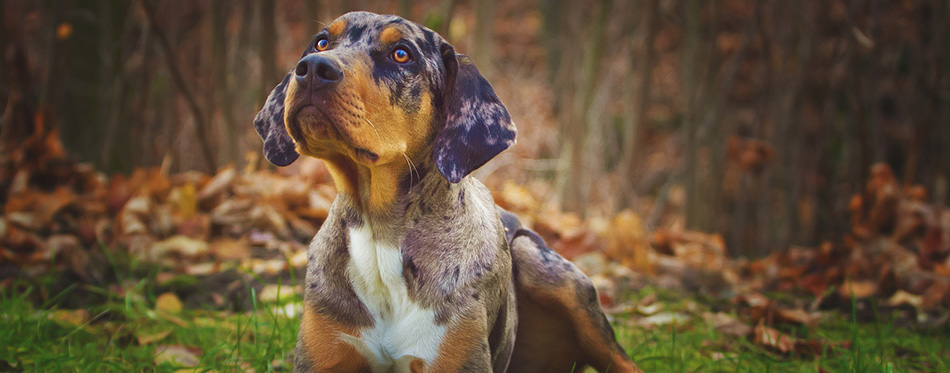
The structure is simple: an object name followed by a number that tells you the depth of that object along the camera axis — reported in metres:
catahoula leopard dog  2.15
